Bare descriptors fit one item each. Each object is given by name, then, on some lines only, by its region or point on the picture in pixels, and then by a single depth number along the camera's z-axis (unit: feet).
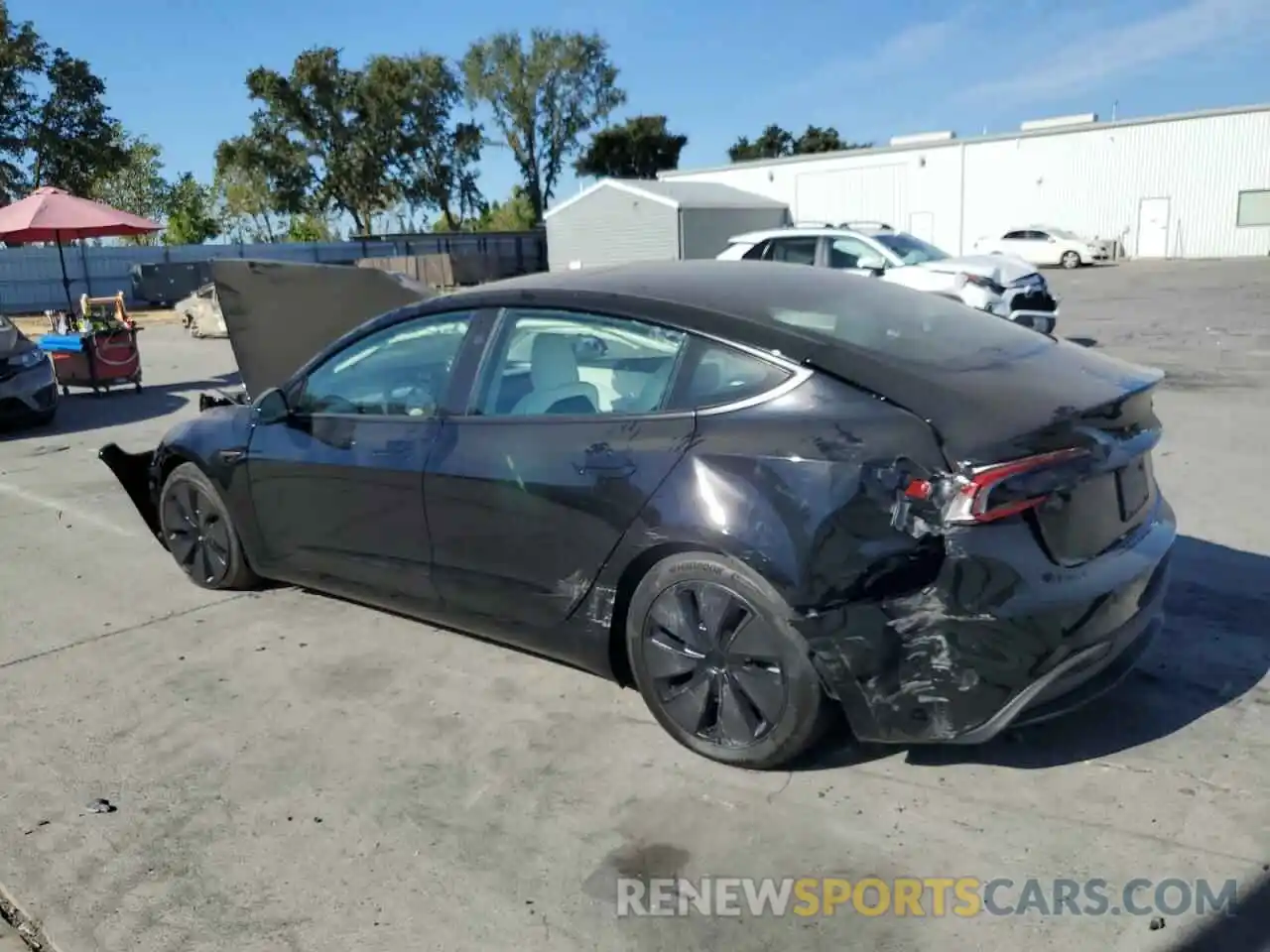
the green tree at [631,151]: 220.64
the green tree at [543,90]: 208.64
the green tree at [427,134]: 181.68
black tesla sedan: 9.35
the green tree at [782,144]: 250.98
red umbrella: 43.83
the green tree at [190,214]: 173.88
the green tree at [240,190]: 175.63
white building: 117.39
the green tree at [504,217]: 213.66
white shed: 121.29
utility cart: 41.22
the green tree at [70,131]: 134.92
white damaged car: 43.93
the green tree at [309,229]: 190.70
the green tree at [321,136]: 173.58
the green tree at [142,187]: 222.48
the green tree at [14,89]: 129.49
